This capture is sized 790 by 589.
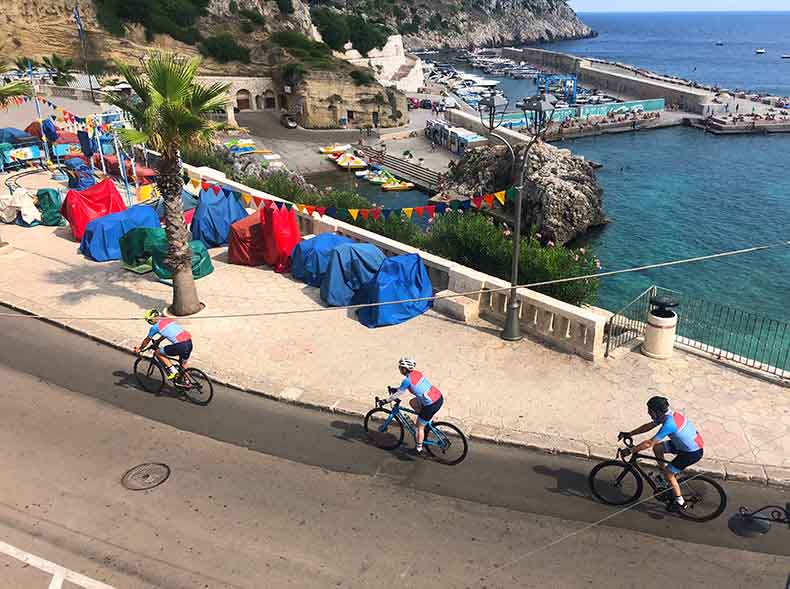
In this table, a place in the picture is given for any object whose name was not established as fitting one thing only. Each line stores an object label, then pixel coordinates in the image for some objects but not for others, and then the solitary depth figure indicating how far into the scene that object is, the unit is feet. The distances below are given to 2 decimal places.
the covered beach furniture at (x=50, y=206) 76.13
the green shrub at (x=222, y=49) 255.29
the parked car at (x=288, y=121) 239.71
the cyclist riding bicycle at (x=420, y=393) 33.96
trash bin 44.62
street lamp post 46.88
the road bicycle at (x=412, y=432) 35.53
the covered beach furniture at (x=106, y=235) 65.82
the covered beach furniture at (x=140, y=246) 61.57
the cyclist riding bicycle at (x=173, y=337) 40.65
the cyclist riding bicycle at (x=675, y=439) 29.89
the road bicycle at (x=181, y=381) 41.88
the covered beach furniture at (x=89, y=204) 71.67
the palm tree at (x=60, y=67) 185.40
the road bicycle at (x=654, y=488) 30.99
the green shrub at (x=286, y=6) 293.43
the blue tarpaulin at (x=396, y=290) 51.55
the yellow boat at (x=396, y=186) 179.01
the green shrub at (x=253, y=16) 276.21
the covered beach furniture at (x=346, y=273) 54.08
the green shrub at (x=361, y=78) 241.96
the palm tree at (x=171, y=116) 46.83
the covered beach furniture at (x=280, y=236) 61.46
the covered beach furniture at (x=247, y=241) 63.10
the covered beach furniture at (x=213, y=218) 68.33
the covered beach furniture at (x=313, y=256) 58.18
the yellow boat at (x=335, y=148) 209.90
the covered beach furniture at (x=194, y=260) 60.59
